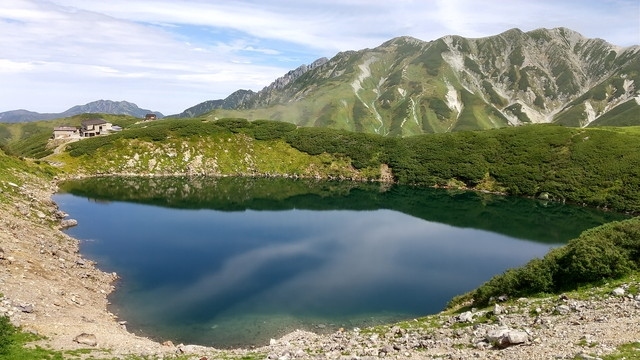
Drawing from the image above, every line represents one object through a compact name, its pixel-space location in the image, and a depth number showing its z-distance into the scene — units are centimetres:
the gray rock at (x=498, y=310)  2622
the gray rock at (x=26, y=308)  2926
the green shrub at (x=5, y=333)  2167
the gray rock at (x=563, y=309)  2384
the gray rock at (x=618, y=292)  2441
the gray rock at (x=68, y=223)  6500
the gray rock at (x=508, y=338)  1956
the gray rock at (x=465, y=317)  2676
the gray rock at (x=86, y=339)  2593
